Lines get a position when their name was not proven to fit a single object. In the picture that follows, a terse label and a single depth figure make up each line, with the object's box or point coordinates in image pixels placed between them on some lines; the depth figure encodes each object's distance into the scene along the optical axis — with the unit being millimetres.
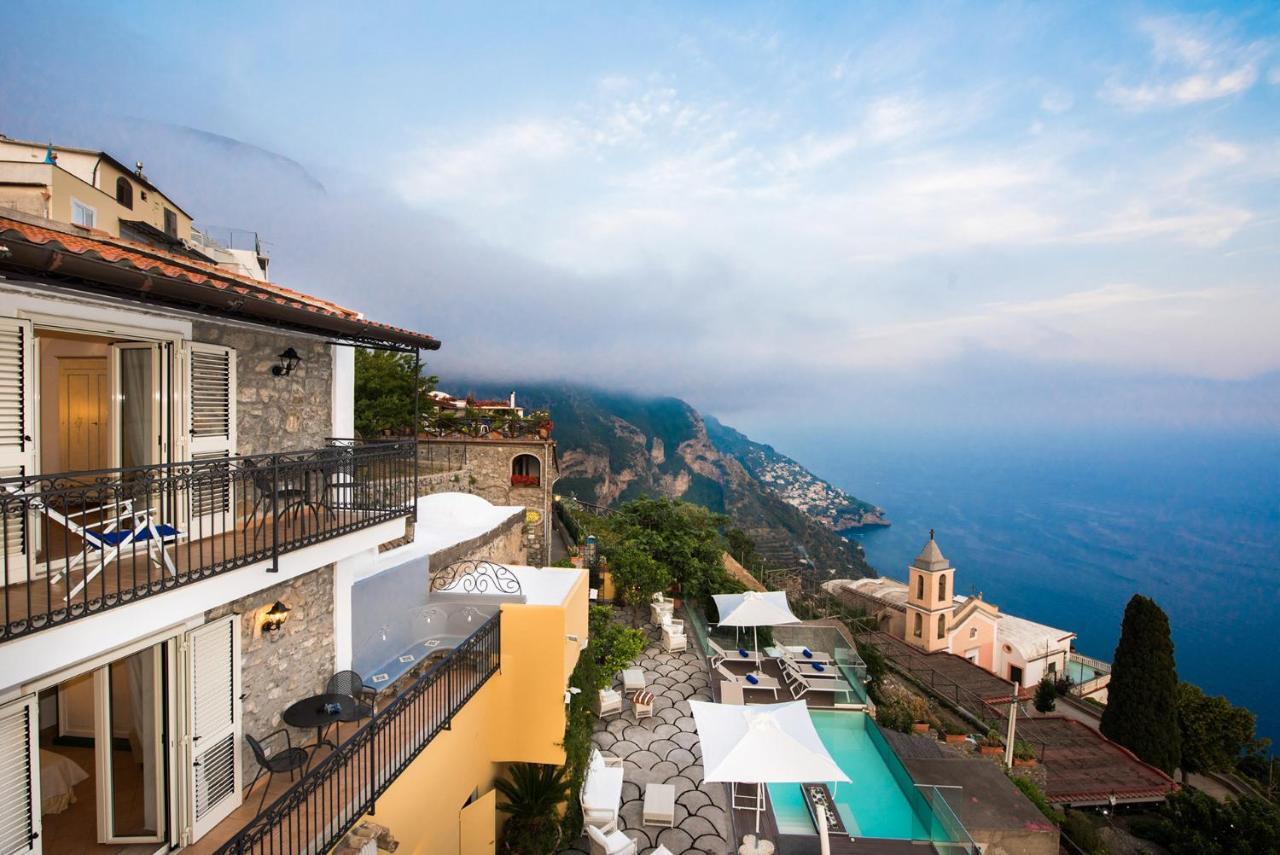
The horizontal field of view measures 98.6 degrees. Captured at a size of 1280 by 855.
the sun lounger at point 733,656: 15156
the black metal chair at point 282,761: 5018
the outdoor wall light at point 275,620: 5863
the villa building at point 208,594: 3904
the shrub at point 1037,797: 12242
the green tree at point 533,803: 8836
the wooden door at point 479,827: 7715
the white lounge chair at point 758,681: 13920
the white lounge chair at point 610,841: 8352
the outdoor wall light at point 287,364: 6488
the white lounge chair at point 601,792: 8914
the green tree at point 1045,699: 23344
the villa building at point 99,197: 11867
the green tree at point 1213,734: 21250
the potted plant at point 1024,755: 15409
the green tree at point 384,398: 19844
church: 28109
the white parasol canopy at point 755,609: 15525
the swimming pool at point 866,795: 9492
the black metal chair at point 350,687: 6879
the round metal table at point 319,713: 5891
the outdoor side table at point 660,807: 9445
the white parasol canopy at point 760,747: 8172
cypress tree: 20328
